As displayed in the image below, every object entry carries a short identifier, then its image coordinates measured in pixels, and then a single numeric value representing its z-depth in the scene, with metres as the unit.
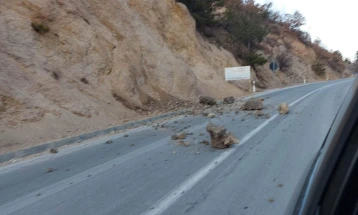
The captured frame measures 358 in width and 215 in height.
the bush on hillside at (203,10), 40.22
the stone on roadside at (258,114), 16.83
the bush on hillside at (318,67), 66.44
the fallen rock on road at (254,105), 19.17
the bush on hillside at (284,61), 57.41
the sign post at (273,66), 48.35
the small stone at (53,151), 10.97
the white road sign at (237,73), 38.00
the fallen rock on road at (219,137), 10.47
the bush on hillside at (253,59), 45.84
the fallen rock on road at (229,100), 25.17
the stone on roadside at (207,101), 24.19
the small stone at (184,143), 11.09
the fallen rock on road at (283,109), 17.51
